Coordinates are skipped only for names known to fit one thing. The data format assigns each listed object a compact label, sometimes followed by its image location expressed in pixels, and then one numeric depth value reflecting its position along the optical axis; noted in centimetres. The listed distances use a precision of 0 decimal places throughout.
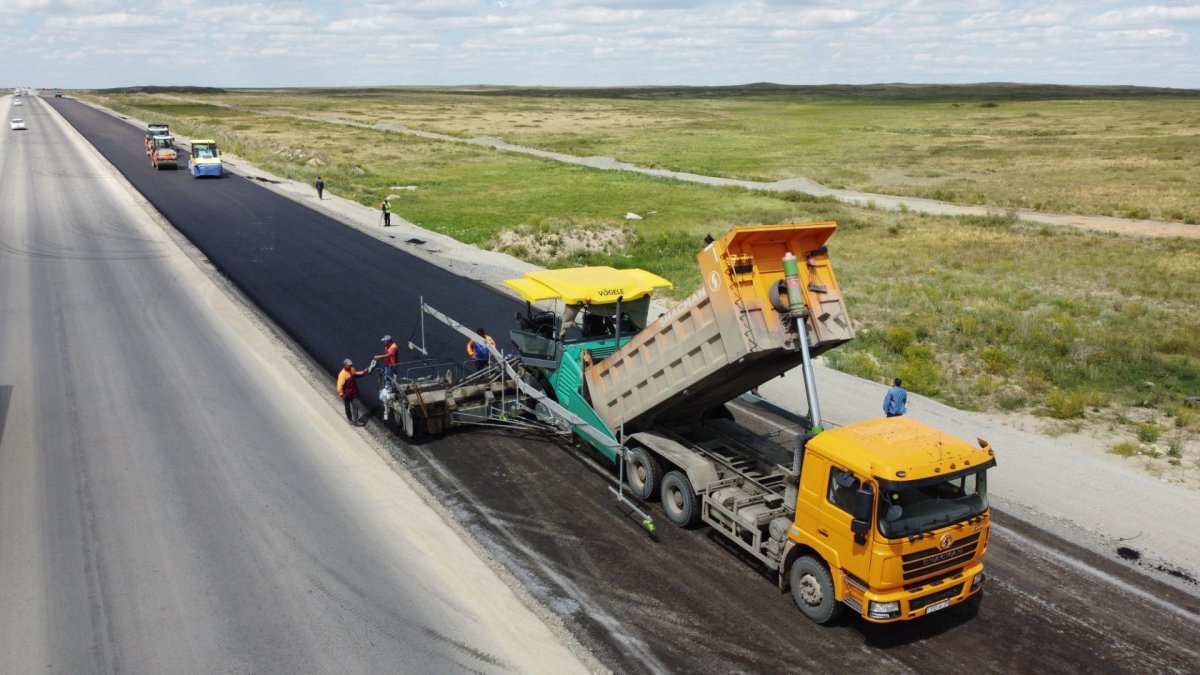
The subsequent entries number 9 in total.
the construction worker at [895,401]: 1466
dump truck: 888
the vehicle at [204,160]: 4866
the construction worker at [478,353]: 1679
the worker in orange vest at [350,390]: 1518
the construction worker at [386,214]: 3813
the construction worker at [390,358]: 1616
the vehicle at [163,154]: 5219
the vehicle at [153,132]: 5526
